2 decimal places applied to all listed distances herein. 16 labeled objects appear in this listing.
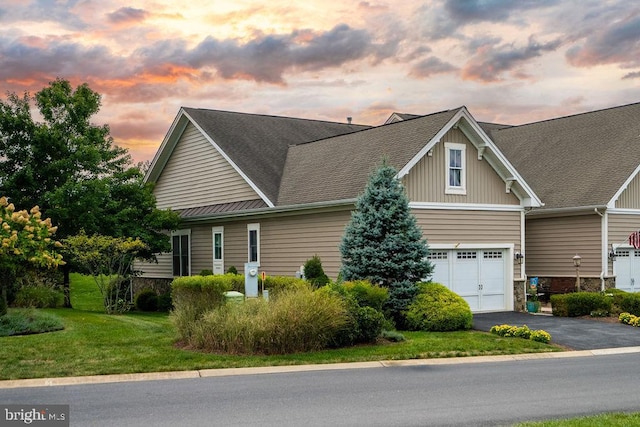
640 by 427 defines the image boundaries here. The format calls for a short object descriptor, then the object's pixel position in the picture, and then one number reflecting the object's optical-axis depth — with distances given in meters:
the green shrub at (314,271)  23.00
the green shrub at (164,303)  31.91
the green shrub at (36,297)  26.80
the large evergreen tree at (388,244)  22.12
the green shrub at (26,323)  18.80
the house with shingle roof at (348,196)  25.44
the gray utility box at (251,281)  20.14
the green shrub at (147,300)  32.66
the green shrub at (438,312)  21.28
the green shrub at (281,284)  19.75
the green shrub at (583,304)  25.30
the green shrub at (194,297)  18.04
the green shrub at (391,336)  18.91
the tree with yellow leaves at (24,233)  16.36
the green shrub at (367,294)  19.84
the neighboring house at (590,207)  29.28
